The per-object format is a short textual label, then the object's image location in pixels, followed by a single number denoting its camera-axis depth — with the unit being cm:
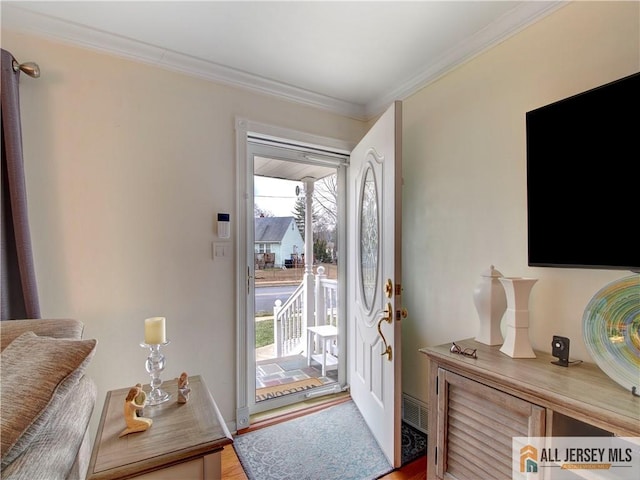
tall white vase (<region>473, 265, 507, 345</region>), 148
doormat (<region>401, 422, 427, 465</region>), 182
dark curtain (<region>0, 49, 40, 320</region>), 146
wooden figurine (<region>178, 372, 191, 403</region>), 125
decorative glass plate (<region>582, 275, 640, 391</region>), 100
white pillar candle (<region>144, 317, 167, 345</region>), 130
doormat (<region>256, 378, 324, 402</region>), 239
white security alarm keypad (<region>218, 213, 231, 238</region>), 204
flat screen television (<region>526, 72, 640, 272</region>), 104
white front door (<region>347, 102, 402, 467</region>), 169
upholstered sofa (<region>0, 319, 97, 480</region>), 81
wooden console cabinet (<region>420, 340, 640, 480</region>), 95
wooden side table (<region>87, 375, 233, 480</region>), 92
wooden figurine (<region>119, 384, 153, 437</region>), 106
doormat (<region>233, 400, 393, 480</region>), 169
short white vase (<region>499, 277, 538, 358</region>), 133
